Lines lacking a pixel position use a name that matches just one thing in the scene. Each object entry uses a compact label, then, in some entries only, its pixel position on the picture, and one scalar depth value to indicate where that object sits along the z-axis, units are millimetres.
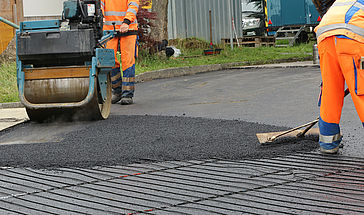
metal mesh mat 5532
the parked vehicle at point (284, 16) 35904
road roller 10345
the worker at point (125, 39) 13343
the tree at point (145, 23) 22896
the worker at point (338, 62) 6758
